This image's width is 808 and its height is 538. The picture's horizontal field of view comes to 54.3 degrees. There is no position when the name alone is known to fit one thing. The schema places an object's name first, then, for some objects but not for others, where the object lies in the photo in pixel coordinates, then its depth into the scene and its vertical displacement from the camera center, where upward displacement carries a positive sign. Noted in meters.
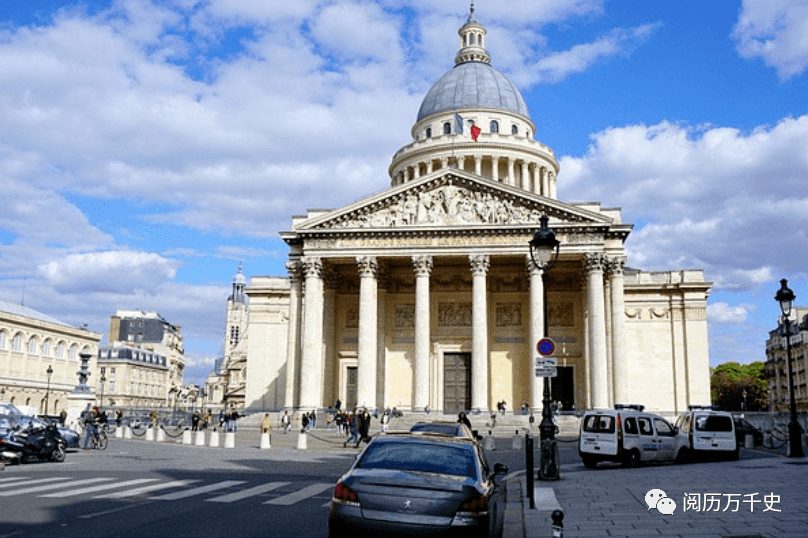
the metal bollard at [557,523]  7.86 -1.28
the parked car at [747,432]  40.12 -1.71
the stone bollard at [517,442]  35.06 -2.09
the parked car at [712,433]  27.66 -1.26
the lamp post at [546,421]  18.94 -0.62
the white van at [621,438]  24.38 -1.29
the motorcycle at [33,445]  23.39 -1.67
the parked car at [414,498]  8.27 -1.11
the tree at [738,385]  117.19 +1.95
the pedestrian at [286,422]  46.56 -1.76
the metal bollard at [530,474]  15.05 -1.52
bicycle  32.59 -2.04
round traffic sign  18.45 +1.13
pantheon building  49.91 +5.86
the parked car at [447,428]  20.58 -0.90
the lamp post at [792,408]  26.70 -0.35
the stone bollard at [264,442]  33.84 -2.12
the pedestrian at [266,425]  35.97 -1.50
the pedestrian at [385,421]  43.53 -1.53
